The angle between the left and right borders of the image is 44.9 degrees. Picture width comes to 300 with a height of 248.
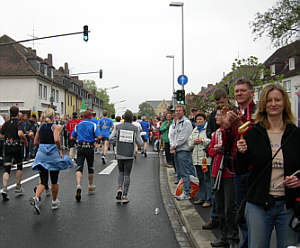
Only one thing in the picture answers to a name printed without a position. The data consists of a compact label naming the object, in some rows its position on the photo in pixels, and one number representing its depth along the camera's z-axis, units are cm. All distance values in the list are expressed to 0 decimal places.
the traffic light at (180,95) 1911
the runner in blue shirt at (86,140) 835
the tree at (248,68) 2368
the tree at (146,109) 16400
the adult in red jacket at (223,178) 427
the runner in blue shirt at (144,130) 1848
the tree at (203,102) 1485
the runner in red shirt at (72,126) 1346
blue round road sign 1852
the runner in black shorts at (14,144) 825
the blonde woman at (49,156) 688
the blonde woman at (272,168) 278
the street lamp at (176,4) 2123
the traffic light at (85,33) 1858
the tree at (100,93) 11048
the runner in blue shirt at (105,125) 1631
